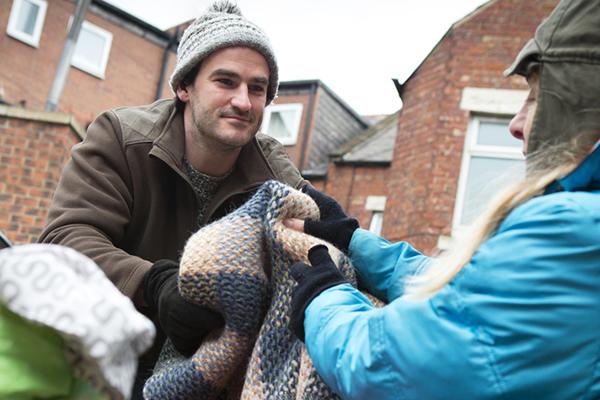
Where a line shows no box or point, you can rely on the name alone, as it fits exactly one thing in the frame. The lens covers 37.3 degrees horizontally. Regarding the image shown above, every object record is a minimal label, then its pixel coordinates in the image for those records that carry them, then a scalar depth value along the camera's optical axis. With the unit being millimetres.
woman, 1626
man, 2805
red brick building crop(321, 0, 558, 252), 11234
